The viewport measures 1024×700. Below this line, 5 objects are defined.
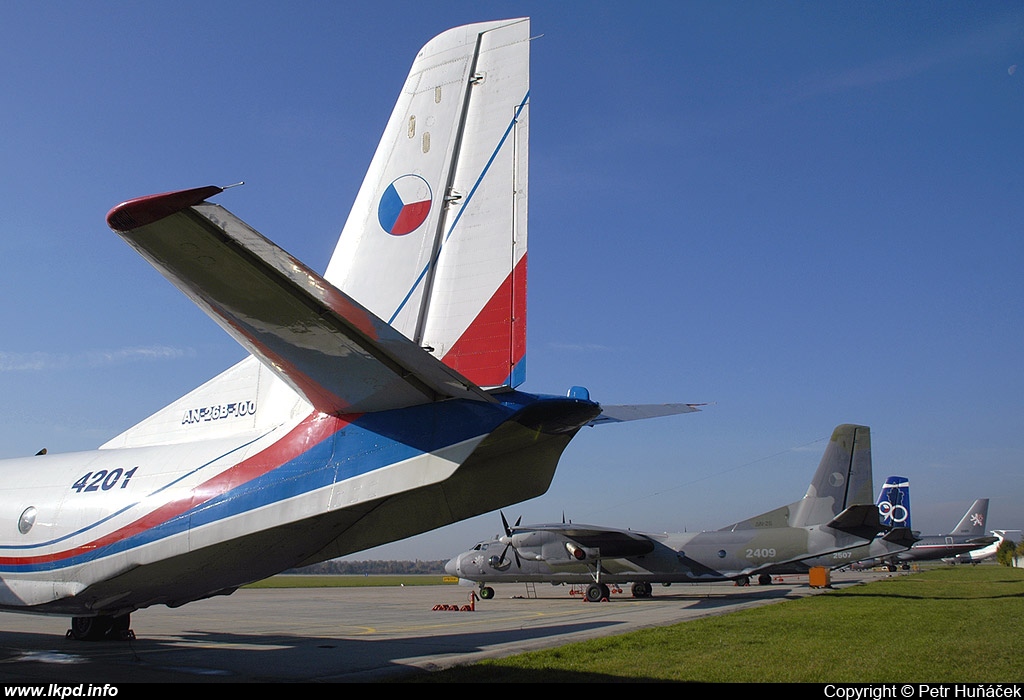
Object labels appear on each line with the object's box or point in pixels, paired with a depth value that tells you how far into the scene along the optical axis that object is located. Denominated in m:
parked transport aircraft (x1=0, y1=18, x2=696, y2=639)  5.49
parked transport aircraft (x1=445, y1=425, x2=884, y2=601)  25.30
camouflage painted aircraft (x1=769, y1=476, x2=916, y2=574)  26.14
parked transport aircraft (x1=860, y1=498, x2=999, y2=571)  47.81
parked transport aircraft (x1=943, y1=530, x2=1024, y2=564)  79.86
